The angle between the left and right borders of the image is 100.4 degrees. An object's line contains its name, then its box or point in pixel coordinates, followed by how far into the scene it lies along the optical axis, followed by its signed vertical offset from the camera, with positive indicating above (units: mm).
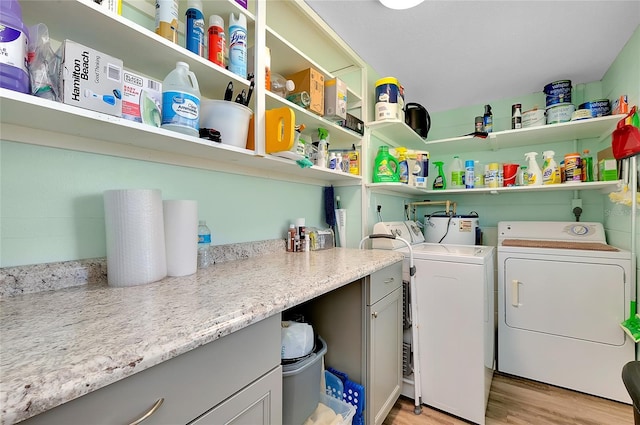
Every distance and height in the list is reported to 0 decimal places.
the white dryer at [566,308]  1767 -705
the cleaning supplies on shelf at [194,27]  1014 +705
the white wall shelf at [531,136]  2006 +644
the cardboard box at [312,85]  1522 +729
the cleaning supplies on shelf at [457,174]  2586 +355
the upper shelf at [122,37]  741 +556
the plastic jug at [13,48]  602 +376
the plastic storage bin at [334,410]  1129 -886
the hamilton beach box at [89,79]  696 +363
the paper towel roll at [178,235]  1016 -92
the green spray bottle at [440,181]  2635 +295
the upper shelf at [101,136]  677 +255
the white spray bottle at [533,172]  2193 +318
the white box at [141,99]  818 +357
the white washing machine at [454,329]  1569 -735
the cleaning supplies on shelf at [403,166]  2148 +363
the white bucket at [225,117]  1079 +383
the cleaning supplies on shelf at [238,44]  1134 +712
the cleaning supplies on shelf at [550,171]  2139 +319
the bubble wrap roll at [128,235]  872 -79
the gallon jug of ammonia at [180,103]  905 +374
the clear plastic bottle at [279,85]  1471 +696
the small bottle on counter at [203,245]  1180 -156
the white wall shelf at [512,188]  1935 +188
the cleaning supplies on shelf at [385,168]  2039 +335
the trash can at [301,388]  999 -691
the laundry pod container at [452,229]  2420 -173
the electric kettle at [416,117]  2459 +866
